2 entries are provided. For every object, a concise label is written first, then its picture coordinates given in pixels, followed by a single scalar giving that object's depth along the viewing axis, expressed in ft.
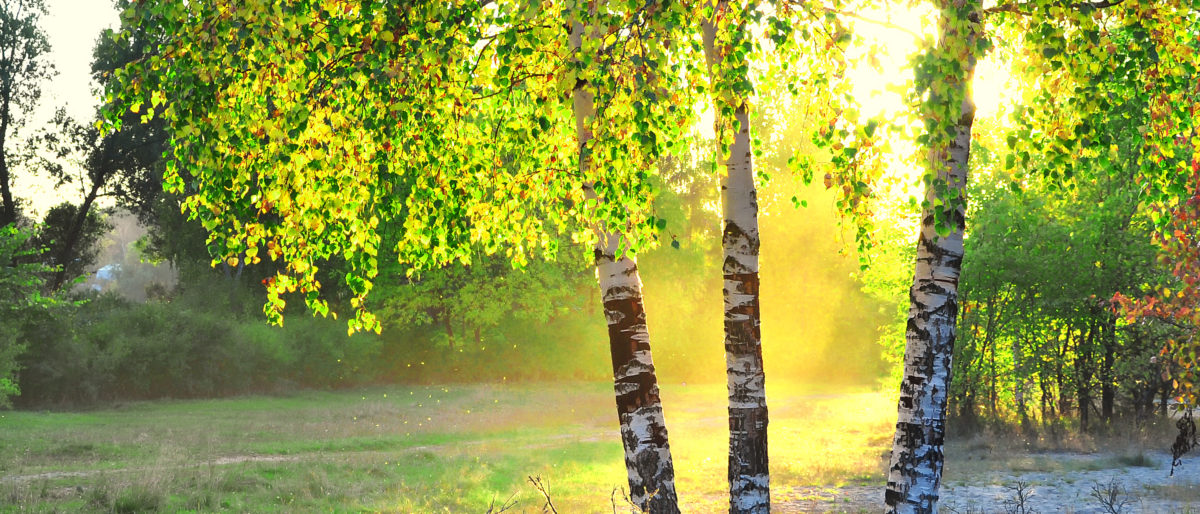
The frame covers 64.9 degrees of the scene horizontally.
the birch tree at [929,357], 24.91
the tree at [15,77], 128.67
